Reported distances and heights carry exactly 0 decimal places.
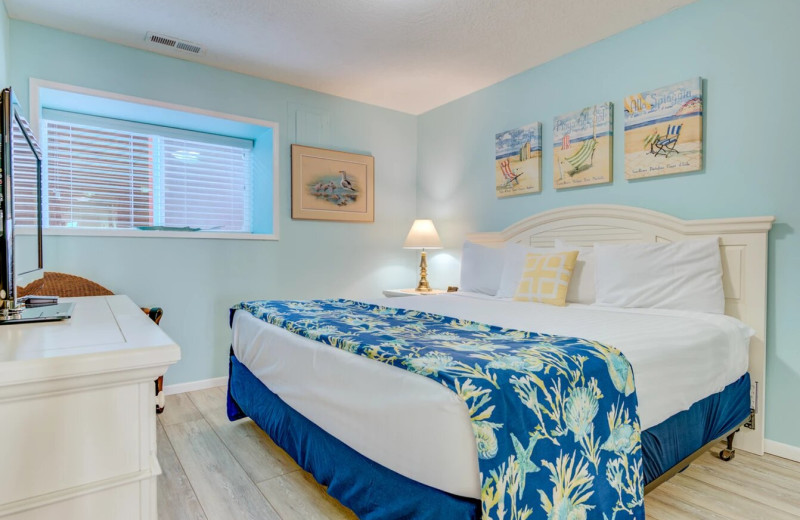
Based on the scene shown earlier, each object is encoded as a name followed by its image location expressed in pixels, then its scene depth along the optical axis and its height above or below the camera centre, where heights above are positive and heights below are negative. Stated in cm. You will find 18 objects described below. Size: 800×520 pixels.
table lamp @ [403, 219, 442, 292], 408 +15
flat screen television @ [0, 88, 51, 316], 90 +20
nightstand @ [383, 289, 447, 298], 398 -35
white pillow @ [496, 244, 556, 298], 301 -8
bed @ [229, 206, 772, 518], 116 -49
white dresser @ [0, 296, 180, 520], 61 -26
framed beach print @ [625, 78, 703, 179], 253 +76
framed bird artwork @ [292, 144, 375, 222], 385 +63
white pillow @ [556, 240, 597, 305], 274 -16
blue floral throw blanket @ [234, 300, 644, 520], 107 -43
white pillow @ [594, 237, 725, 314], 228 -11
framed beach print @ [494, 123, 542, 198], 341 +76
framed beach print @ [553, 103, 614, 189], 296 +77
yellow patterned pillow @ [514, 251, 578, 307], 268 -14
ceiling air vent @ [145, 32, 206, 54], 295 +145
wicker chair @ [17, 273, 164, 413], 262 -23
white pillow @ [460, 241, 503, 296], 321 -10
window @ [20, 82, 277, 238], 314 +67
